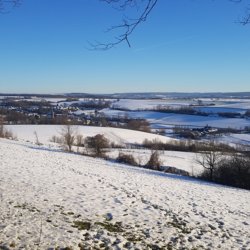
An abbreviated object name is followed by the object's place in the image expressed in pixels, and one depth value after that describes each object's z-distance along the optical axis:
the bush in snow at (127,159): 34.87
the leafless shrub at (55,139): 53.29
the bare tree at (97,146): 39.44
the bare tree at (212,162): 29.57
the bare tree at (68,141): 41.87
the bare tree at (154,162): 34.33
